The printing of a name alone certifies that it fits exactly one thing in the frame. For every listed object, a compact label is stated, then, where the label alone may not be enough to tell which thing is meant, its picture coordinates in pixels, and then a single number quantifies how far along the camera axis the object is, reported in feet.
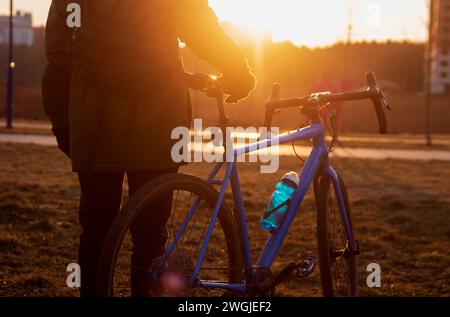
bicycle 8.82
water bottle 10.49
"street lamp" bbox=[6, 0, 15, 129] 69.86
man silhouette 9.06
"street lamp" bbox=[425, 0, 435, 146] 74.21
